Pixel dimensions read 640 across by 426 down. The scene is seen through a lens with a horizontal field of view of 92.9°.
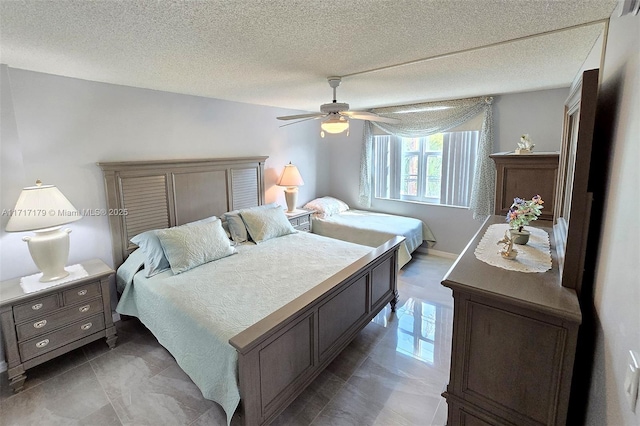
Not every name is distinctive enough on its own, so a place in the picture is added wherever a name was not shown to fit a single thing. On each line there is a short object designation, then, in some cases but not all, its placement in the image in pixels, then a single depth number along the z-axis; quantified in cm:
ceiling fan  260
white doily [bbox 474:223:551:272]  160
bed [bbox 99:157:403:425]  173
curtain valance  402
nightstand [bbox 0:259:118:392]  210
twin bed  416
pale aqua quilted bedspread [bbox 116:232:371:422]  178
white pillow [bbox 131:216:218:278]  262
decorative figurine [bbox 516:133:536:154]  278
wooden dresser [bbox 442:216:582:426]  122
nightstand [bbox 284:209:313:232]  438
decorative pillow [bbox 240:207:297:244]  347
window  438
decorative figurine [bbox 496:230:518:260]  169
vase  189
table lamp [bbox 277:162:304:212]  444
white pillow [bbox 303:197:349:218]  483
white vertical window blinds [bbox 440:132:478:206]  430
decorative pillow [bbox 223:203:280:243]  343
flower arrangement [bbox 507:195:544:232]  181
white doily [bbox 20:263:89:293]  221
